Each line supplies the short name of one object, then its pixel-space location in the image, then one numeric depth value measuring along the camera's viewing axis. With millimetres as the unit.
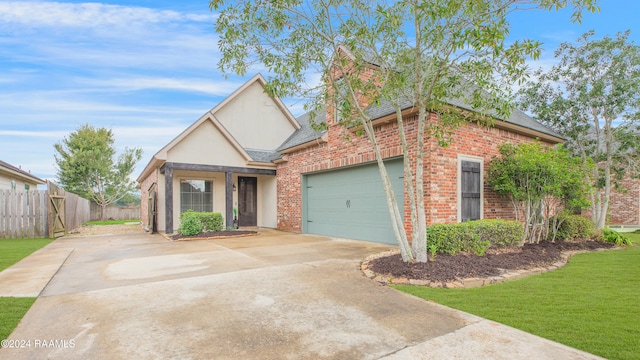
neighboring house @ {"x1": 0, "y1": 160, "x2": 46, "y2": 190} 14662
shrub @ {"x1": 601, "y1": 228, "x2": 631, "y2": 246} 9273
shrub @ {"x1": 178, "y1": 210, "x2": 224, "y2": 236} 10980
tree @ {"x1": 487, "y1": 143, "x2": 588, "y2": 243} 7535
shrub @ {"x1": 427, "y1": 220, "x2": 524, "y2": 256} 6297
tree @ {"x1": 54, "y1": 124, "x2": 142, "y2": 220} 27422
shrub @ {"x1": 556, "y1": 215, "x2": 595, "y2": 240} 9312
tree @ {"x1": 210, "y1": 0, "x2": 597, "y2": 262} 5441
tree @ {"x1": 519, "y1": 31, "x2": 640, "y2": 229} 10320
